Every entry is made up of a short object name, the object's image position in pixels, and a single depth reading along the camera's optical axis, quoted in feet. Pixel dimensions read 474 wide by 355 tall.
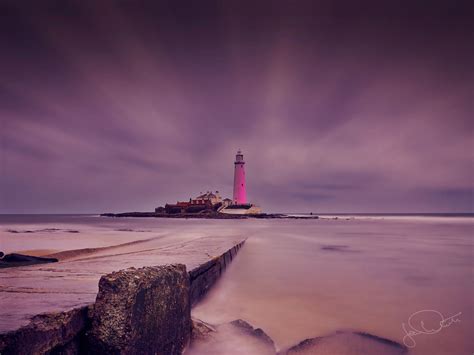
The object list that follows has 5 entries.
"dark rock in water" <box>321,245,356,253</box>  32.50
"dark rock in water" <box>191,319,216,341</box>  8.39
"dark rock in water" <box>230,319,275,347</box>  9.26
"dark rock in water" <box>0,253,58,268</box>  14.07
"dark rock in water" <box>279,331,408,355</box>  8.70
